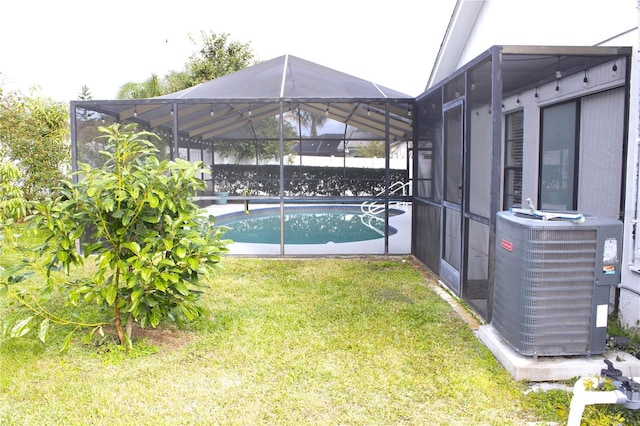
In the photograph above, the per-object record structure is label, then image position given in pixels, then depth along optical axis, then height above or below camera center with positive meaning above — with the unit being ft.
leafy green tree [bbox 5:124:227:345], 11.54 -1.36
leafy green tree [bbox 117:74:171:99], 63.62 +11.89
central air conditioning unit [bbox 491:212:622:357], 10.18 -2.19
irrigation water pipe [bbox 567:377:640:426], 8.09 -3.68
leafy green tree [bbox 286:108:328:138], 40.01 +4.99
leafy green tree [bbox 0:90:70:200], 33.50 +2.67
